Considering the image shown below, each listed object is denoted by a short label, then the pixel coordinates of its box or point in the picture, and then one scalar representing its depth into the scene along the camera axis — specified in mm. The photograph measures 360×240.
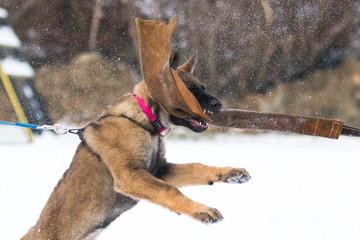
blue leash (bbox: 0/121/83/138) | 5123
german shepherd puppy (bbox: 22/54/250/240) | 4613
